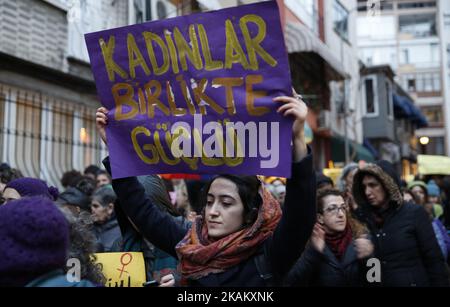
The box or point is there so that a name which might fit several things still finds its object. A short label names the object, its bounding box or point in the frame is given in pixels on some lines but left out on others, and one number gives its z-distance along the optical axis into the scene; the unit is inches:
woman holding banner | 100.3
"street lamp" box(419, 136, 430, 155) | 946.0
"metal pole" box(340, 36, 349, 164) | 919.0
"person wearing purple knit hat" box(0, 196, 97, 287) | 82.1
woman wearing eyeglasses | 125.3
